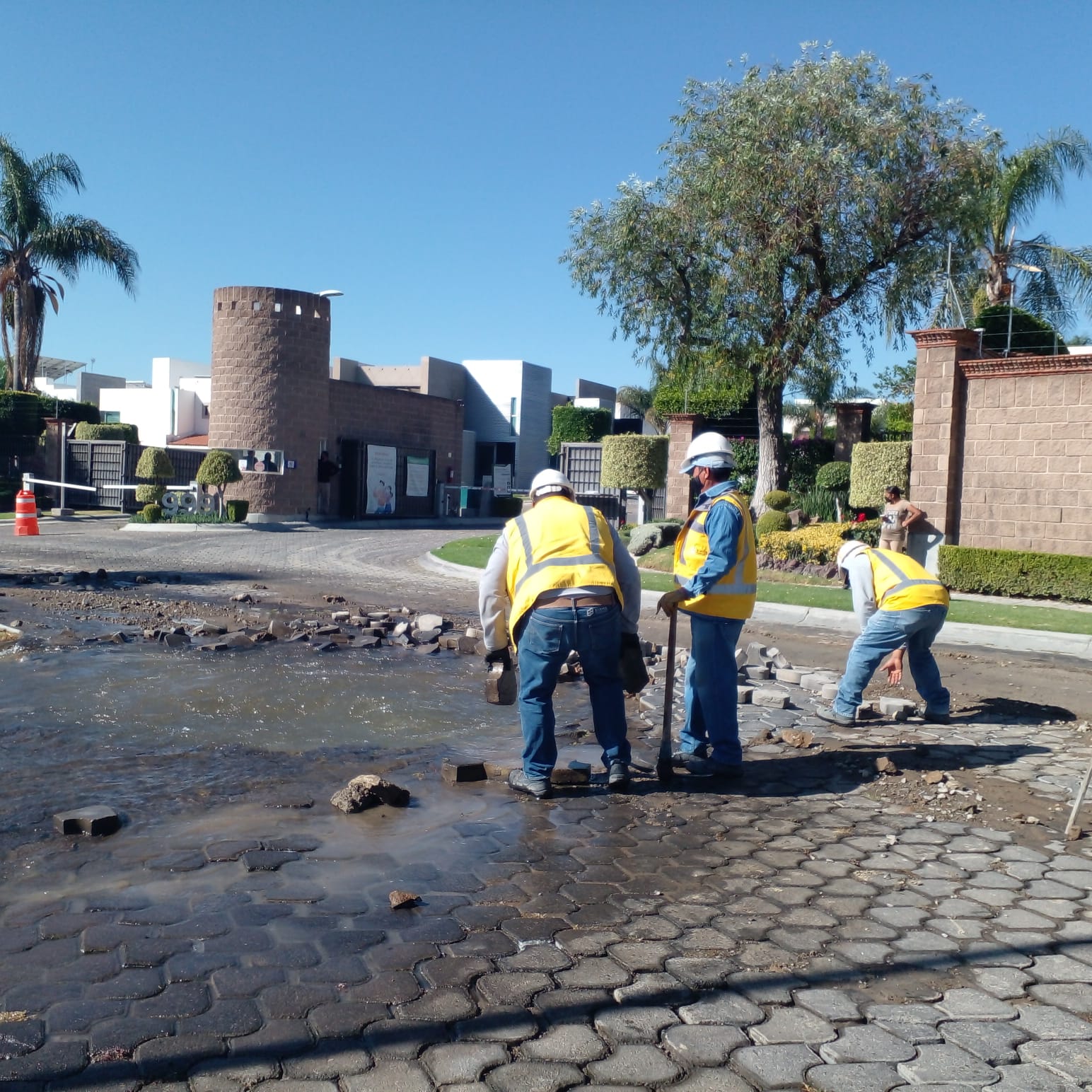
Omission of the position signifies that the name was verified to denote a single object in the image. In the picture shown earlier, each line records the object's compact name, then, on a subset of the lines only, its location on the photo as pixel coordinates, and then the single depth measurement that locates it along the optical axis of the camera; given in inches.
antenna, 884.6
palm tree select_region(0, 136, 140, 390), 1494.8
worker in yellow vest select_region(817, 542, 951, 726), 277.6
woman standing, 528.7
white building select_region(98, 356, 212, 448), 2027.6
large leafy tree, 858.8
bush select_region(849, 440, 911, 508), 792.3
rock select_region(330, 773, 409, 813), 199.9
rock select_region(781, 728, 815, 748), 261.9
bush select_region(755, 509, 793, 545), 828.0
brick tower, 1255.5
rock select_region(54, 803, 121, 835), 180.4
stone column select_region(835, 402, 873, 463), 955.3
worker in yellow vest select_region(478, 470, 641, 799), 206.1
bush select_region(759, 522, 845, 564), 722.8
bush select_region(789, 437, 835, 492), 1022.4
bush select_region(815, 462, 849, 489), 894.4
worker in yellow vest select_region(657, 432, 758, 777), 224.2
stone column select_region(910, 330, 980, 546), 676.7
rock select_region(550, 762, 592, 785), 219.8
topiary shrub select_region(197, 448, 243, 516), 1194.6
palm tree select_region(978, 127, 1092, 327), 1151.6
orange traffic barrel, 908.6
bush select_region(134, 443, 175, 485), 1250.0
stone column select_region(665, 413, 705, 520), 1052.5
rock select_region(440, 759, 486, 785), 221.6
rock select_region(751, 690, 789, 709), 304.5
